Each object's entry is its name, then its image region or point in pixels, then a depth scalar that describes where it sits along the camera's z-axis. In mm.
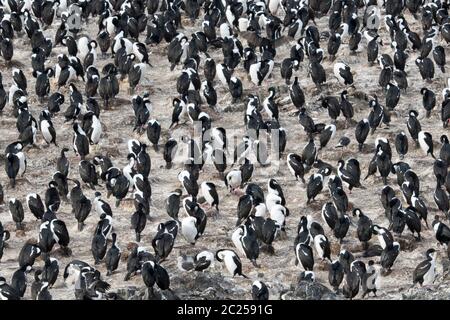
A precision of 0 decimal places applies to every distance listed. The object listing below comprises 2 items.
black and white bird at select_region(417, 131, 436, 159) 37781
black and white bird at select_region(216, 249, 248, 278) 31625
